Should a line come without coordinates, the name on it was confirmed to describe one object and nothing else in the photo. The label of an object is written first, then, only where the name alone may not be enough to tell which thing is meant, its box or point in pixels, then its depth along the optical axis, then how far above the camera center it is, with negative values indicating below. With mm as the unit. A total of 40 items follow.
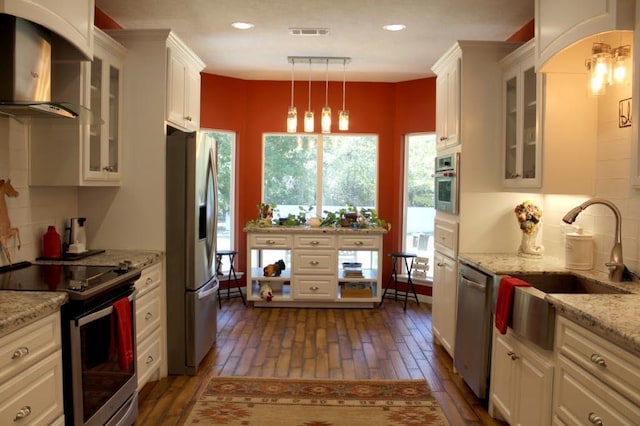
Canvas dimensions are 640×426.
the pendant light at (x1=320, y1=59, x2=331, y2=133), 5125 +815
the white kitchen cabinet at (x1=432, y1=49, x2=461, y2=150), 3869 +827
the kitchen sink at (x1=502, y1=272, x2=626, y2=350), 2287 -511
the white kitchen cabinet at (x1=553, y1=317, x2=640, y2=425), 1678 -670
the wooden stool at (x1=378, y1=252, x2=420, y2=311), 5824 -900
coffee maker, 3236 -271
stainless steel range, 2229 -679
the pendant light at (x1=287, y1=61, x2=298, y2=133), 5078 +794
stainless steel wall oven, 3825 +142
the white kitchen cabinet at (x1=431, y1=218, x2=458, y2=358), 3861 -689
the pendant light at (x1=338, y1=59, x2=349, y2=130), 5246 +823
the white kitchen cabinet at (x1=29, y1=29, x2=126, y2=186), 2951 +363
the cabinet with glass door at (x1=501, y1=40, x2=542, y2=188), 3225 +553
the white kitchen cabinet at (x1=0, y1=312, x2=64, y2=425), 1800 -699
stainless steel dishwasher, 3111 -849
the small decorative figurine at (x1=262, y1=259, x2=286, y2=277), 5707 -821
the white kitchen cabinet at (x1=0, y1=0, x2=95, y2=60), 2108 +841
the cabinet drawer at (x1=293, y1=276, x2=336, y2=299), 5668 -1013
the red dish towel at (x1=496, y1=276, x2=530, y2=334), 2662 -548
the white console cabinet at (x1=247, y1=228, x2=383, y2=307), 5664 -773
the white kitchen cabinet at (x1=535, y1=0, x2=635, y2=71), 2113 +846
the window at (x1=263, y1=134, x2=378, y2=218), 6441 +344
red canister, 3133 -310
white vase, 3596 -327
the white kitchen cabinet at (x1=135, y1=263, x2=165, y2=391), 3168 -856
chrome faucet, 2611 -230
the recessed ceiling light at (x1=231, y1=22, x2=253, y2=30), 4191 +1462
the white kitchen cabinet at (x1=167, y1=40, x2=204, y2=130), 3652 +869
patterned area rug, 3033 -1335
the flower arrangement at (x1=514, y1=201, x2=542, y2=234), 3564 -110
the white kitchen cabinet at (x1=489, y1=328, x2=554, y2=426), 2326 -943
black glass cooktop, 2287 -421
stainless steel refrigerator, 3600 -361
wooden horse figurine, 2742 -135
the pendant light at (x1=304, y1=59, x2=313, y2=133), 5199 +803
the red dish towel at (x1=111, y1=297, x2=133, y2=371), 2568 -712
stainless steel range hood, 2230 +575
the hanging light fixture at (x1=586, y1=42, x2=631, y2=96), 2336 +652
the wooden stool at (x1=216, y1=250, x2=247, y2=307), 5617 -868
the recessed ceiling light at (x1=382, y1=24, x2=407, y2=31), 4191 +1462
